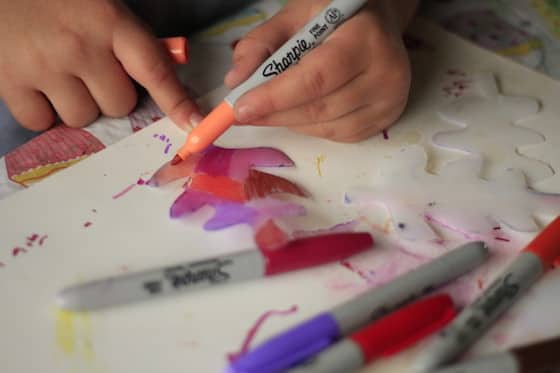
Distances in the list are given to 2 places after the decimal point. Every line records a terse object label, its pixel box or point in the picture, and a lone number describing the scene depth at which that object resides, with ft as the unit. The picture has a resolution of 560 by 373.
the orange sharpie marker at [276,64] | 1.61
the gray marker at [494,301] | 1.26
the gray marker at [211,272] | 1.34
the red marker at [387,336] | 1.21
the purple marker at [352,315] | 1.22
